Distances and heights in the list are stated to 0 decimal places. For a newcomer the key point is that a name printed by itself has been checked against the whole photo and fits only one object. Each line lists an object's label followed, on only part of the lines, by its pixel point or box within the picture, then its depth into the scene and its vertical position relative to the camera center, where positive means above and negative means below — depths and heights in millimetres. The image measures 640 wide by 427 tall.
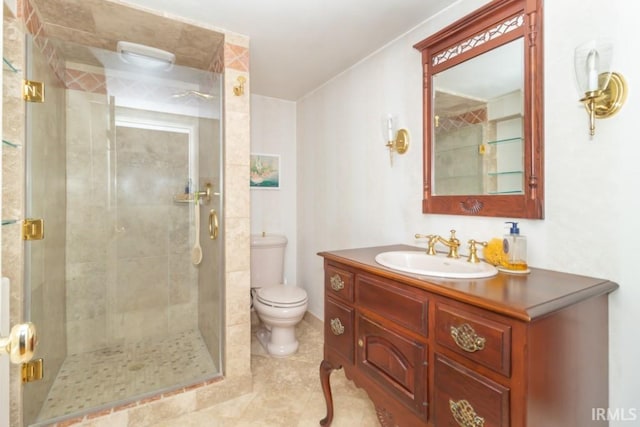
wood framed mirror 1317 +472
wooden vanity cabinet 852 -433
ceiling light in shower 2041 +1060
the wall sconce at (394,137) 1914 +469
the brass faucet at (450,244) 1478 -154
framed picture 3037 +407
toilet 2307 -651
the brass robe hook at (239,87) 1953 +784
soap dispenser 1235 -156
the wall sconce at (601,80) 1093 +462
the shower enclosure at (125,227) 1858 -97
